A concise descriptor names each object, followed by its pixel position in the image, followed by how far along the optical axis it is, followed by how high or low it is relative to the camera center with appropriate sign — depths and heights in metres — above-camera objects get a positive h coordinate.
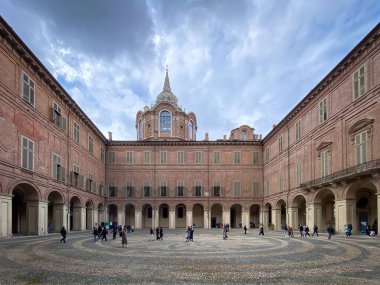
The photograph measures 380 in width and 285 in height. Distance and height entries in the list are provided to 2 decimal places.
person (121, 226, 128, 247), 20.02 -3.64
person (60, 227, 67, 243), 21.95 -3.63
